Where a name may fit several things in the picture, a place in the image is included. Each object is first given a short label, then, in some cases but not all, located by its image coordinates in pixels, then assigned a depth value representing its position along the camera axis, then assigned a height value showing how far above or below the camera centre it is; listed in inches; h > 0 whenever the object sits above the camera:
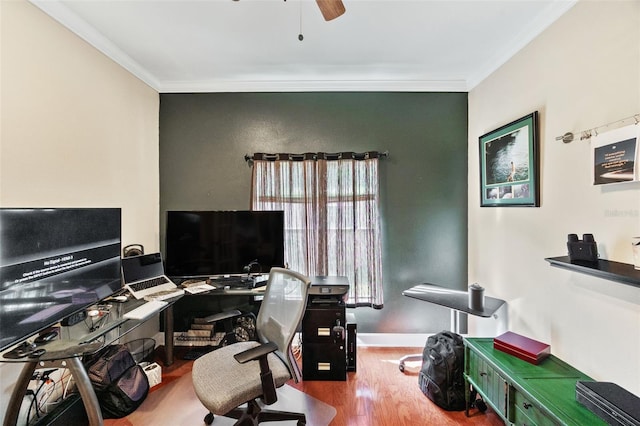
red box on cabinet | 64.0 -33.8
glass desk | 52.4 -27.7
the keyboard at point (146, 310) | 69.6 -26.1
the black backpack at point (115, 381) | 72.2 -46.6
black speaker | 92.9 -46.6
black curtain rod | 107.2 +24.6
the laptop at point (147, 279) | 85.0 -21.8
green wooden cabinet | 49.3 -36.7
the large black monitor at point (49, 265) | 52.2 -11.4
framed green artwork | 73.1 +15.5
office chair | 56.4 -36.5
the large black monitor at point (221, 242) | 97.8 -9.9
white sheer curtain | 107.3 +0.9
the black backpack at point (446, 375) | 76.4 -47.7
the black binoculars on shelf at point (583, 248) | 54.1 -7.3
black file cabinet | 89.0 -44.9
